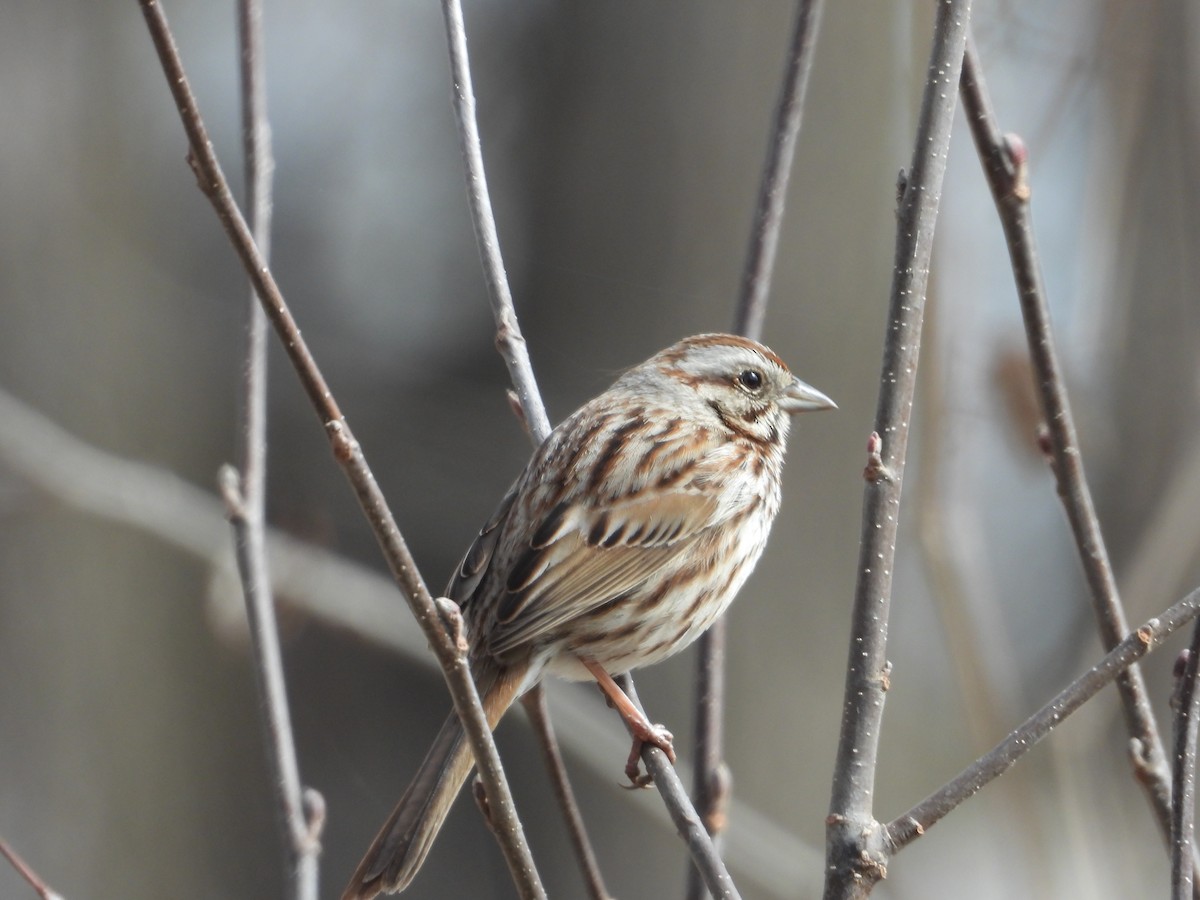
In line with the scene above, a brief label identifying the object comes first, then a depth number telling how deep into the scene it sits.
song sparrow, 6.49
